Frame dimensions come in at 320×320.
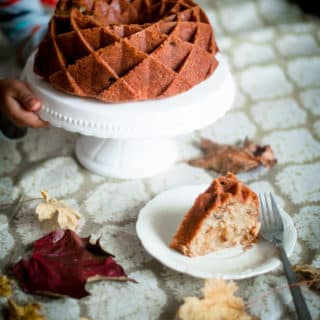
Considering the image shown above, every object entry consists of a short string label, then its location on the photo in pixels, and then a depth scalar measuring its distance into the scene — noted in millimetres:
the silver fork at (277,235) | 928
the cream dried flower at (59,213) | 1160
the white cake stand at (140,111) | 1132
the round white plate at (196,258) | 998
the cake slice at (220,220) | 1027
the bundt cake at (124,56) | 1124
